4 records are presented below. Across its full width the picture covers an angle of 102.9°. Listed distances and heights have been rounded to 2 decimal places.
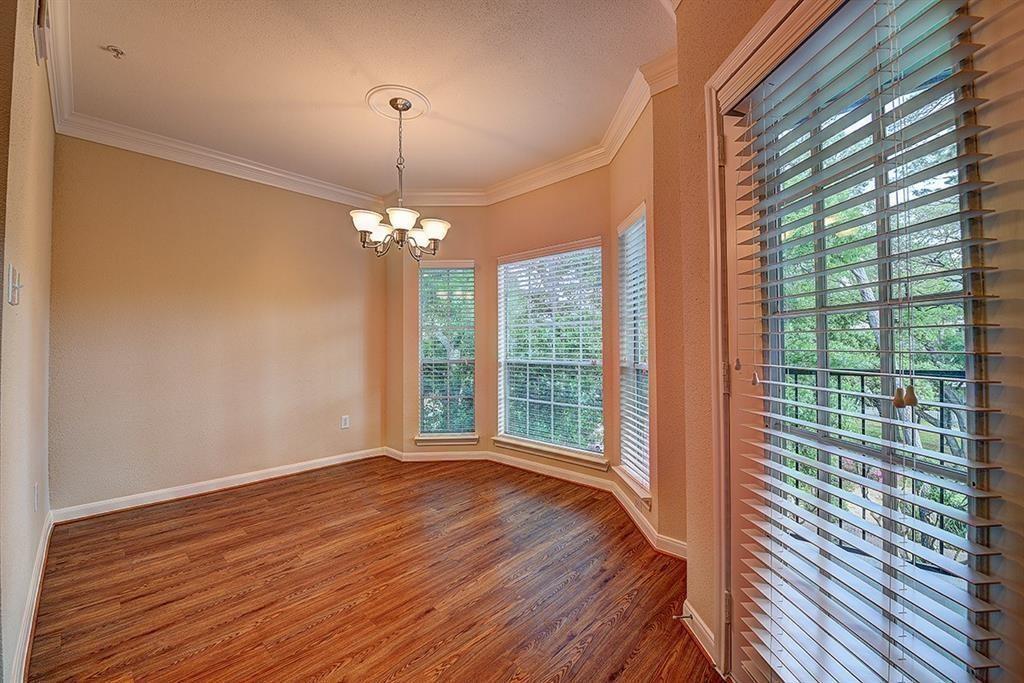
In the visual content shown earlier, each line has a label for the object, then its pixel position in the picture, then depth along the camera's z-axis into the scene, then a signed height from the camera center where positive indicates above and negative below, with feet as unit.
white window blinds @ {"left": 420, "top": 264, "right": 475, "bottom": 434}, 13.98 -0.19
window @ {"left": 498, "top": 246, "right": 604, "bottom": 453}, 11.41 -0.14
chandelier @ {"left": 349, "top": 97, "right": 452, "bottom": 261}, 7.91 +2.42
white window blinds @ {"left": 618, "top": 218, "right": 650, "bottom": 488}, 9.14 -0.26
